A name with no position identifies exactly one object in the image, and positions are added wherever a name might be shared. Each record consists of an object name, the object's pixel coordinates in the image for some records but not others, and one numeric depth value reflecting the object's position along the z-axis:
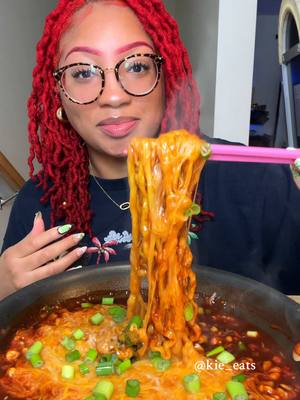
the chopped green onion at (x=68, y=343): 0.30
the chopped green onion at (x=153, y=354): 0.30
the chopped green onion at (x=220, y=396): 0.25
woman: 0.40
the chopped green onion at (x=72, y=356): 0.28
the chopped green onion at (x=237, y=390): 0.25
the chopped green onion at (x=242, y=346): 0.29
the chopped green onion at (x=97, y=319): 0.32
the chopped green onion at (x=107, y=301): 0.34
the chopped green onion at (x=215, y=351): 0.28
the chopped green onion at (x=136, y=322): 0.30
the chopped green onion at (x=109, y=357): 0.28
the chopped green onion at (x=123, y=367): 0.27
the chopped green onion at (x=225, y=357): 0.28
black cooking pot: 0.28
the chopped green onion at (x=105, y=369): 0.27
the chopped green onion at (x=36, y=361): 0.28
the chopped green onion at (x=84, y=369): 0.27
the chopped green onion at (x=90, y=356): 0.28
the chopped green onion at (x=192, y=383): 0.25
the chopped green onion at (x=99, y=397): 0.24
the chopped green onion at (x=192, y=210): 0.29
